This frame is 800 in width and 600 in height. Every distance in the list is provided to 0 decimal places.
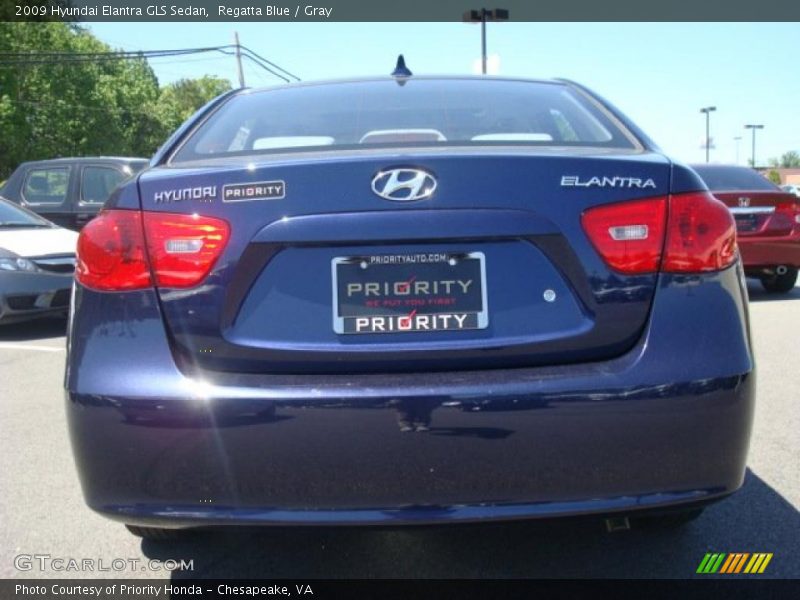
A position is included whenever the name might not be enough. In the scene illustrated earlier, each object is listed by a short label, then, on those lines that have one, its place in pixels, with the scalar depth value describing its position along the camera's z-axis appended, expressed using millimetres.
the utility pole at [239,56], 39500
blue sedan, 1967
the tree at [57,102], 44750
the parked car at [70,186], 10773
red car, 9055
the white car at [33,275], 7418
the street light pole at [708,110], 68000
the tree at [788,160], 152875
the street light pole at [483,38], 22938
